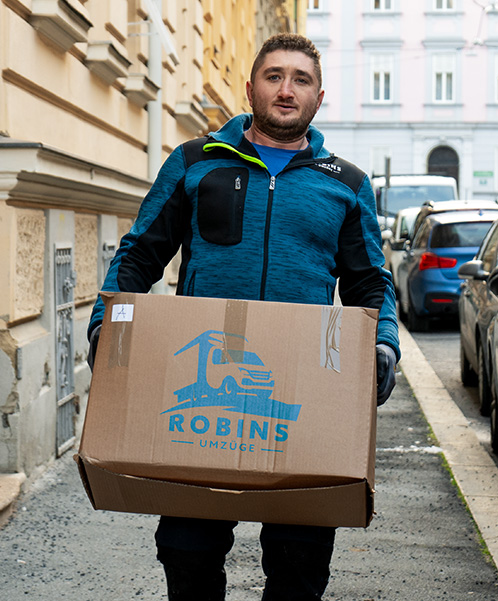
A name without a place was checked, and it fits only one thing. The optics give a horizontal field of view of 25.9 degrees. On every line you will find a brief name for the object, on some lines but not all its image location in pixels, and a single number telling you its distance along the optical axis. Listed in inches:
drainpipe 364.2
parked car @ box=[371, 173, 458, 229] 1055.6
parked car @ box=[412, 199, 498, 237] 499.2
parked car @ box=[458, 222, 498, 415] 277.7
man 99.0
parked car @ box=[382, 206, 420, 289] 665.0
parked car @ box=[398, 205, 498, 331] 482.0
